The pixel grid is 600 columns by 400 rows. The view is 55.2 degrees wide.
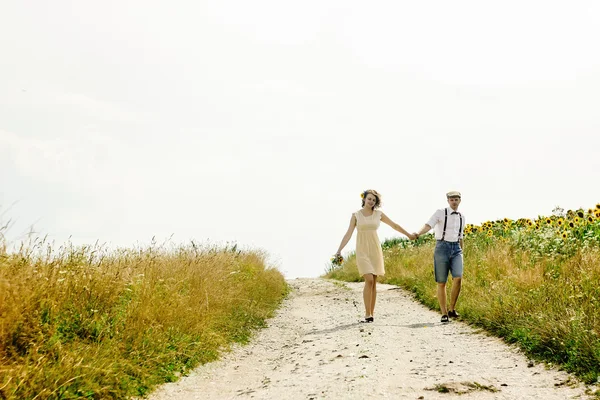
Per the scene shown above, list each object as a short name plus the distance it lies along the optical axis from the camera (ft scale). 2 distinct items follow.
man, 36.01
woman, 35.17
